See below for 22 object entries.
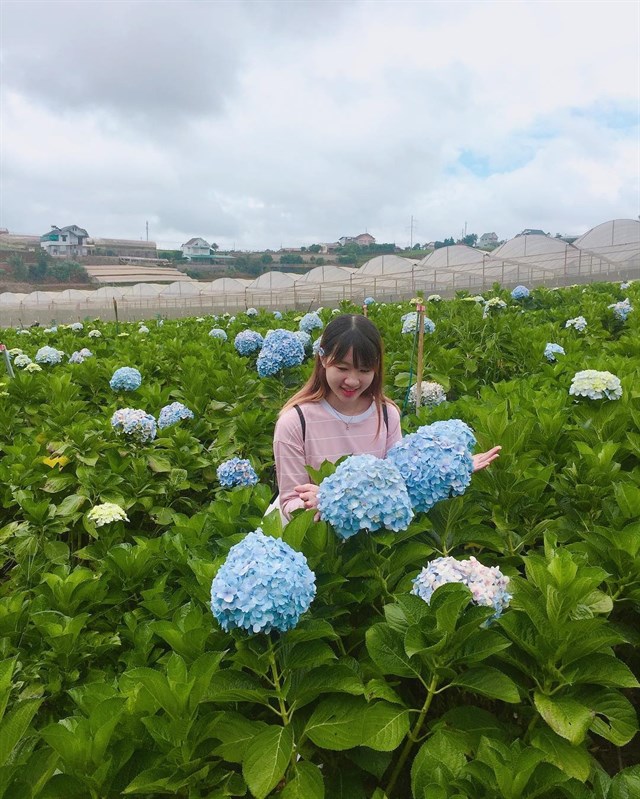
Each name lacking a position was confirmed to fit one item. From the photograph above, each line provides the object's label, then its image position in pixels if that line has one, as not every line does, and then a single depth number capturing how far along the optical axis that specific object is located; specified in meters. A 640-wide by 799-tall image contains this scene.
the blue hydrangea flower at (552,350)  4.06
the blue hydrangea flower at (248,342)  4.52
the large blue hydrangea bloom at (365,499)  1.30
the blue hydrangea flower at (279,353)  3.72
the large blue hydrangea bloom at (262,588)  1.06
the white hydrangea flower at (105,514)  2.32
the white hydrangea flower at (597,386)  2.29
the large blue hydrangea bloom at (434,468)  1.47
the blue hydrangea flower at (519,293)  8.66
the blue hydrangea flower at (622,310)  5.80
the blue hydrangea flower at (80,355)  5.51
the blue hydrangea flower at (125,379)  4.09
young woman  2.10
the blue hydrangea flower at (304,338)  4.62
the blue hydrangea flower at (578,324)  5.21
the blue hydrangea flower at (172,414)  3.56
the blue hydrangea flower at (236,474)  2.81
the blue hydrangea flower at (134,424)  3.08
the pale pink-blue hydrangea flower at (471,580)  1.22
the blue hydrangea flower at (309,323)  5.46
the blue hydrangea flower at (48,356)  5.52
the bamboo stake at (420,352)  3.17
